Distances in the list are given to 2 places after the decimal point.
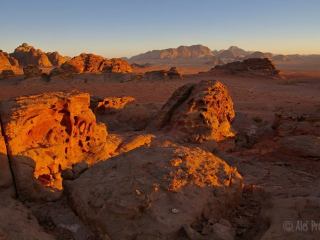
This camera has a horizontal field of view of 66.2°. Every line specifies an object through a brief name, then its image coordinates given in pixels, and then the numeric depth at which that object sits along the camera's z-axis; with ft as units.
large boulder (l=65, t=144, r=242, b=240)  9.46
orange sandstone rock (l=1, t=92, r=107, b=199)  12.84
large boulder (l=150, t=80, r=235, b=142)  22.21
